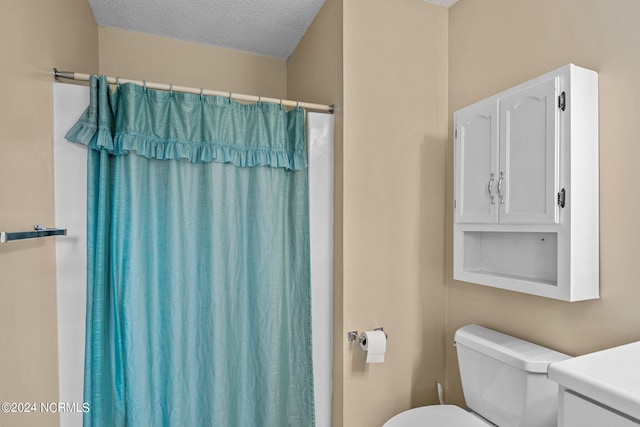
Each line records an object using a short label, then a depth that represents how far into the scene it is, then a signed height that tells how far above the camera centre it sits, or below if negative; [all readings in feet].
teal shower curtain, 4.49 -0.69
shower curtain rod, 4.34 +1.77
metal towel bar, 2.43 -0.17
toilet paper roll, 5.13 -1.95
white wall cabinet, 3.75 +0.38
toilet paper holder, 5.29 -1.88
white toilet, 3.99 -2.13
